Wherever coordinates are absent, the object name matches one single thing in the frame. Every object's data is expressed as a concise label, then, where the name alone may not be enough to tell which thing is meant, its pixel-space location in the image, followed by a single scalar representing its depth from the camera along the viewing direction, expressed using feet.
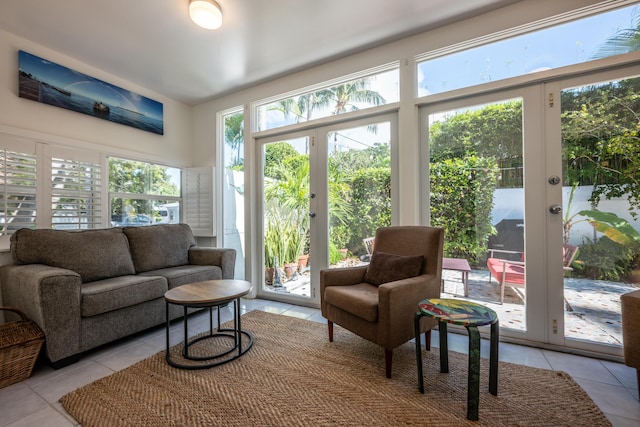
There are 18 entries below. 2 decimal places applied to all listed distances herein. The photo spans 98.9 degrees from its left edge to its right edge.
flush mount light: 6.48
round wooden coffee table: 5.79
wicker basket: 5.25
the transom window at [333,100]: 8.80
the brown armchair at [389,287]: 5.42
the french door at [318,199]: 8.96
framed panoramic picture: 8.11
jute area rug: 4.41
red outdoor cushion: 7.08
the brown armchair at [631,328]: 4.84
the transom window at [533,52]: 6.16
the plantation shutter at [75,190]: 8.60
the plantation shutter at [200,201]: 11.96
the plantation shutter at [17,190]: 7.61
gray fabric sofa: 5.88
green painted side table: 4.31
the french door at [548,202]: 6.17
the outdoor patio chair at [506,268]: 7.07
